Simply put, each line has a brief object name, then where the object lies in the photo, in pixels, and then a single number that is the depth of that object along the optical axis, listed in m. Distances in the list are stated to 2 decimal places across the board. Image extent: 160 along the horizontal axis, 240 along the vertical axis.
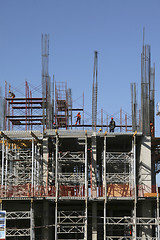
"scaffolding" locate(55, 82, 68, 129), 52.71
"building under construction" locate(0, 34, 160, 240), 40.66
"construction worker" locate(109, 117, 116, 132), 46.15
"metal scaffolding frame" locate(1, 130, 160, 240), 40.47
